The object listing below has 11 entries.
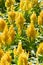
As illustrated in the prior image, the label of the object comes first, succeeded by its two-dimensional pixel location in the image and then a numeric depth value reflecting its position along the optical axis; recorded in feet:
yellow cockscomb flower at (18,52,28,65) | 6.59
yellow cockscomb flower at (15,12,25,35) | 8.97
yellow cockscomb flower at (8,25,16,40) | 8.31
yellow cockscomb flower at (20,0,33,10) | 10.59
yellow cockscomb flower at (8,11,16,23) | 9.76
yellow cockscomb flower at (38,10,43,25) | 9.09
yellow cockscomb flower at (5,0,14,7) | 11.23
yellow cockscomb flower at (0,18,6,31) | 8.81
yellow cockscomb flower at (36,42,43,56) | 7.48
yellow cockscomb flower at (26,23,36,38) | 8.26
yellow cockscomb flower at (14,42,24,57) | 7.28
